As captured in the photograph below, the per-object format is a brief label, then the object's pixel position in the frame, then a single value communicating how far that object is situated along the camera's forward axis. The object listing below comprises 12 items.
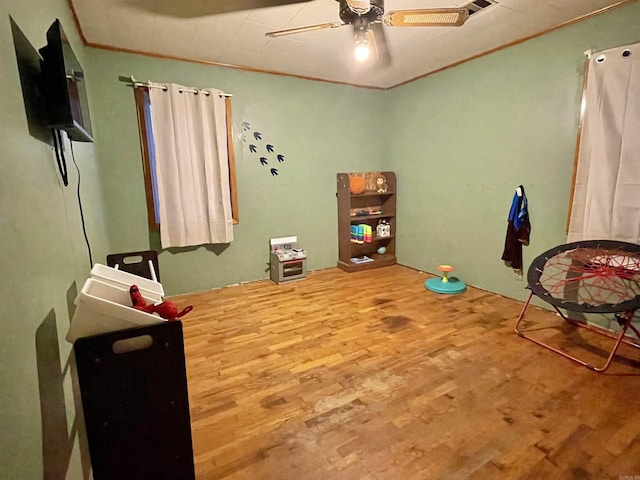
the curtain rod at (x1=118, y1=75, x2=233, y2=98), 2.90
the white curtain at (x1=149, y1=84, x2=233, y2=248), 3.03
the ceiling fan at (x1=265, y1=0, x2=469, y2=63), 1.88
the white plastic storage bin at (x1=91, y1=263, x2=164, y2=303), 1.36
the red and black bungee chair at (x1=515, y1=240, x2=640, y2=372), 2.03
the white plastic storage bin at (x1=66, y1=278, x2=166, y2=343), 0.94
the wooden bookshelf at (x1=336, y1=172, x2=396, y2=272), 4.08
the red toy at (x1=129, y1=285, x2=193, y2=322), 1.10
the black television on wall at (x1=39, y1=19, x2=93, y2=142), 1.12
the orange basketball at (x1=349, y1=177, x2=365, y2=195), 3.99
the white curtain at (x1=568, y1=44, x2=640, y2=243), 2.17
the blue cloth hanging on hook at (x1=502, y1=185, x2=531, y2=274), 2.87
